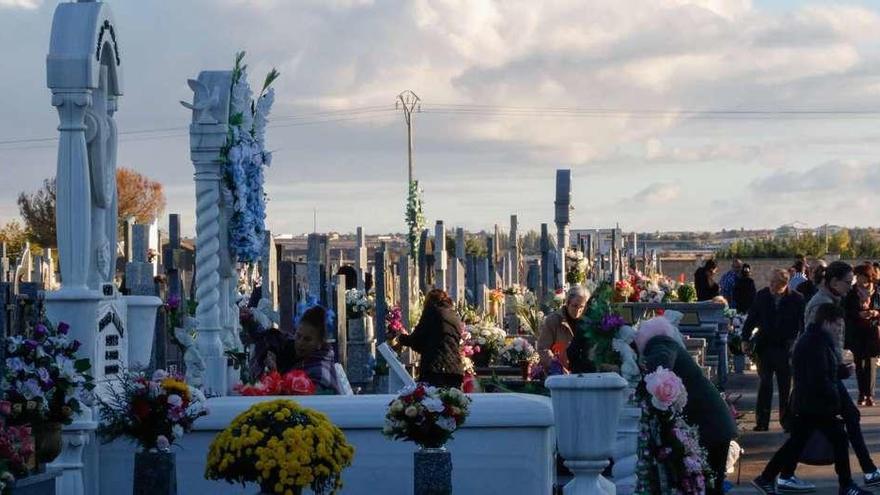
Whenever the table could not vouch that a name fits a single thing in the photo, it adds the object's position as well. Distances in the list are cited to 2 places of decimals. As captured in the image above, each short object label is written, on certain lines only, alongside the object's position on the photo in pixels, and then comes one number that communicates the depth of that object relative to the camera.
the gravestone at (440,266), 29.72
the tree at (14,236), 66.06
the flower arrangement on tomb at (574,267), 31.36
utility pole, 58.12
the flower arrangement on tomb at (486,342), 23.22
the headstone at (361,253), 39.22
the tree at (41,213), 72.19
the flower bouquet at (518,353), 22.86
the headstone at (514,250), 42.62
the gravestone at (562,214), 28.80
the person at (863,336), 23.03
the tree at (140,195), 77.56
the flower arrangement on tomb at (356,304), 22.44
